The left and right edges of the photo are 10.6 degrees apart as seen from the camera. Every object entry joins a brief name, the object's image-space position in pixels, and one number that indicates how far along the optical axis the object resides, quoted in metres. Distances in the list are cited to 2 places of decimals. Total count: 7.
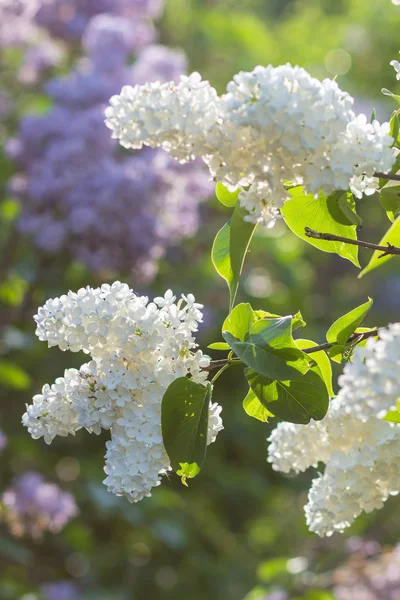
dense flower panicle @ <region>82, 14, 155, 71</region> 3.84
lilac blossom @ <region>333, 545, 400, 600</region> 2.98
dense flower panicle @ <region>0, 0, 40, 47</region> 3.77
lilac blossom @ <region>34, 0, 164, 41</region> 4.24
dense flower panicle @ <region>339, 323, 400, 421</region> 1.24
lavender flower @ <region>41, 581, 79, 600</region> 3.89
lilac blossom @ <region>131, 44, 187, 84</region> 3.83
